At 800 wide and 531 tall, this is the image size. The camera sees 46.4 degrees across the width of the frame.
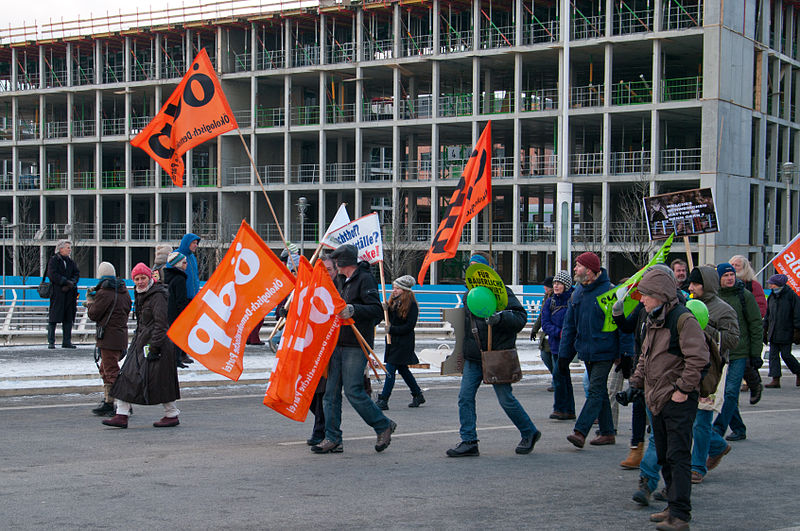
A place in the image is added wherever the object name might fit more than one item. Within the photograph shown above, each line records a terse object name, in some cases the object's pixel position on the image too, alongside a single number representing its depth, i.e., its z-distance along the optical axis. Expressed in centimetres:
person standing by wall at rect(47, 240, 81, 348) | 1736
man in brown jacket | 628
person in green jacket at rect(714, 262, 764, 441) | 957
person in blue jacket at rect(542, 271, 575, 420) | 1101
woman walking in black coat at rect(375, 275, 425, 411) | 1201
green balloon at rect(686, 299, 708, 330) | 693
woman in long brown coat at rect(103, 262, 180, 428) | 973
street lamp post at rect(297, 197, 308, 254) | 4388
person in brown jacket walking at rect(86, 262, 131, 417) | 1059
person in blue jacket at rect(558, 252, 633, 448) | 886
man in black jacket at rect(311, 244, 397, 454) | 857
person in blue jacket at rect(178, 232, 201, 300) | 1426
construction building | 4338
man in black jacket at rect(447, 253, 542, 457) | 850
